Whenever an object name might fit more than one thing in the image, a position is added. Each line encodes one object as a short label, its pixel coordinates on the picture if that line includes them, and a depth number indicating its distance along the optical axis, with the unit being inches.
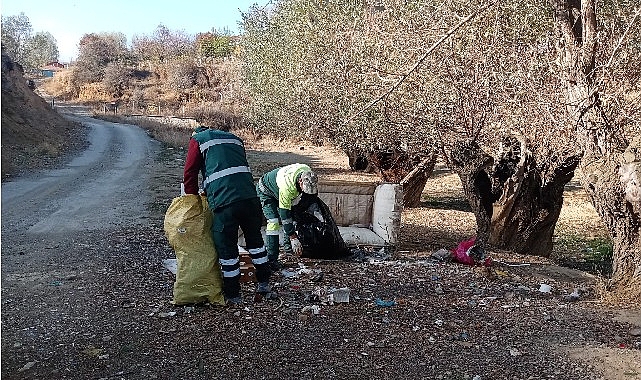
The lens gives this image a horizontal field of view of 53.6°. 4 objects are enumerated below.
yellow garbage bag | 207.9
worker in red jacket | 205.8
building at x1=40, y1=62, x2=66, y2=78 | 2595.7
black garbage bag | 284.2
